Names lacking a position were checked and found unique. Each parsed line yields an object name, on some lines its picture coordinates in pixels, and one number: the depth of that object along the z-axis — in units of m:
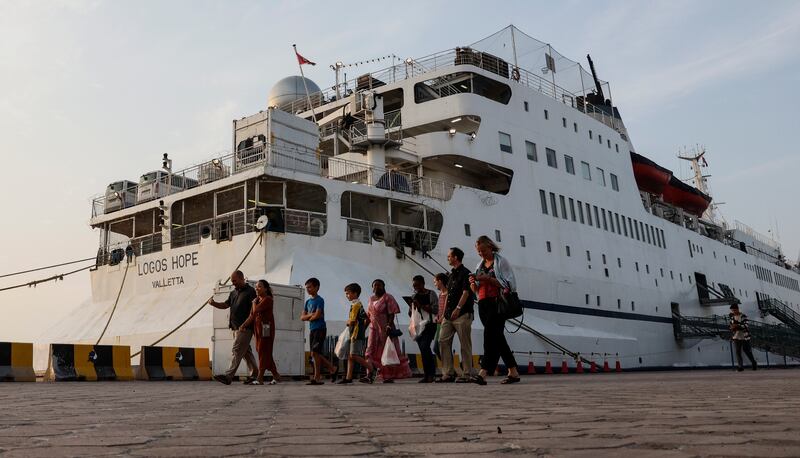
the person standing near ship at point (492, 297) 7.30
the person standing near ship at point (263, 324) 8.87
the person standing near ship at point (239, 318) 8.91
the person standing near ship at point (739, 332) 13.39
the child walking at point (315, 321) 8.98
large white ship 15.12
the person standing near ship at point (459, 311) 7.73
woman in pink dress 9.21
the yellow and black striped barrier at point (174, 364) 12.01
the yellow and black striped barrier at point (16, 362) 10.77
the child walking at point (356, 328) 9.21
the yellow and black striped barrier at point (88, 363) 11.20
